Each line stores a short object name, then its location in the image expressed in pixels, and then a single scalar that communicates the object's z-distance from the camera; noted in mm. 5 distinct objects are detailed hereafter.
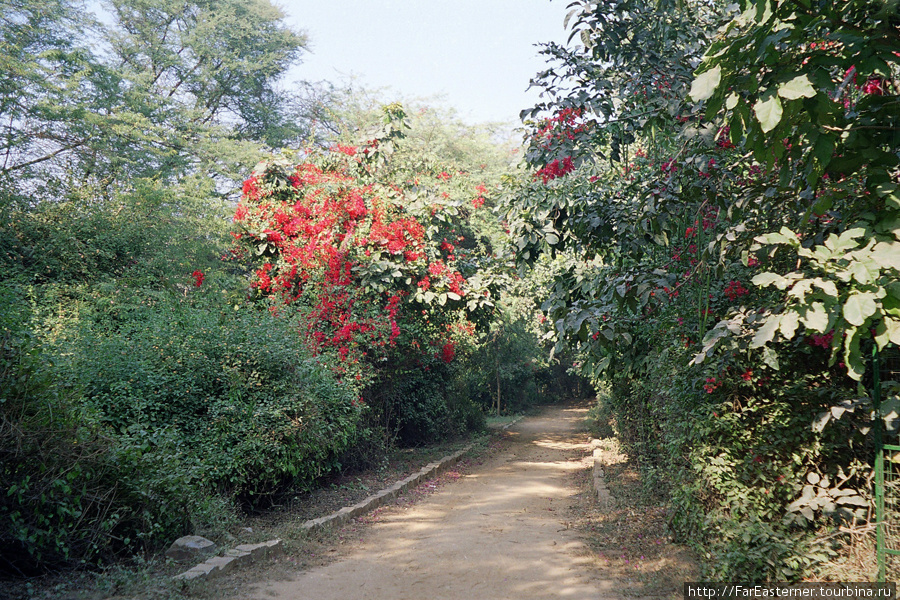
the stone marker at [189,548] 4723
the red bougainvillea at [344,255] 8961
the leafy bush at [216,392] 5688
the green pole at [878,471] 3807
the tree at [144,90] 14281
